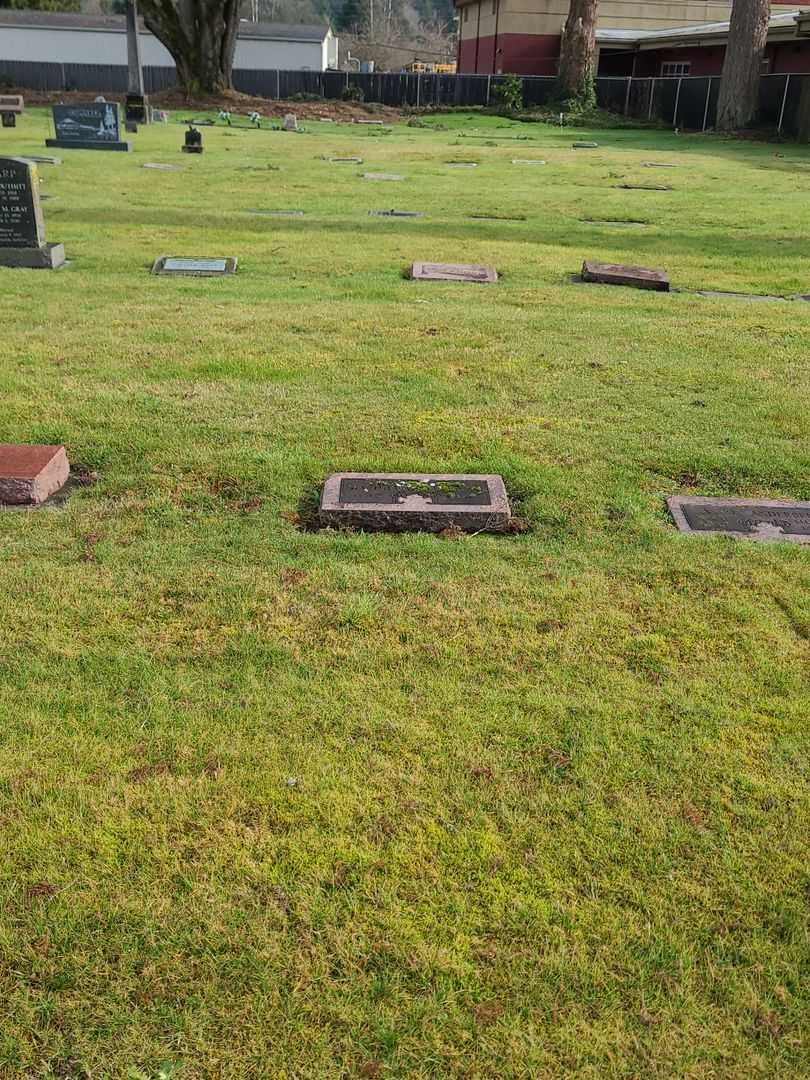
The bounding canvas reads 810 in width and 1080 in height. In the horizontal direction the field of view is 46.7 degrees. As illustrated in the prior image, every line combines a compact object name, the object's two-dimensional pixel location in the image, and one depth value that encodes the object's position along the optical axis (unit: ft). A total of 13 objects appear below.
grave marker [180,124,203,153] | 74.38
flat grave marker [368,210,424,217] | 44.89
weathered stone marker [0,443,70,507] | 15.10
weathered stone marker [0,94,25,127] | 89.30
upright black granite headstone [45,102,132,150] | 72.95
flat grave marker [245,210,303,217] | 44.01
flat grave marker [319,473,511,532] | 14.73
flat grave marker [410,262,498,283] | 31.76
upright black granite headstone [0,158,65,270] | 30.45
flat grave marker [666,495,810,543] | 14.93
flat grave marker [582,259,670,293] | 31.32
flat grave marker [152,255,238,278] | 31.60
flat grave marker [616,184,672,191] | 58.54
